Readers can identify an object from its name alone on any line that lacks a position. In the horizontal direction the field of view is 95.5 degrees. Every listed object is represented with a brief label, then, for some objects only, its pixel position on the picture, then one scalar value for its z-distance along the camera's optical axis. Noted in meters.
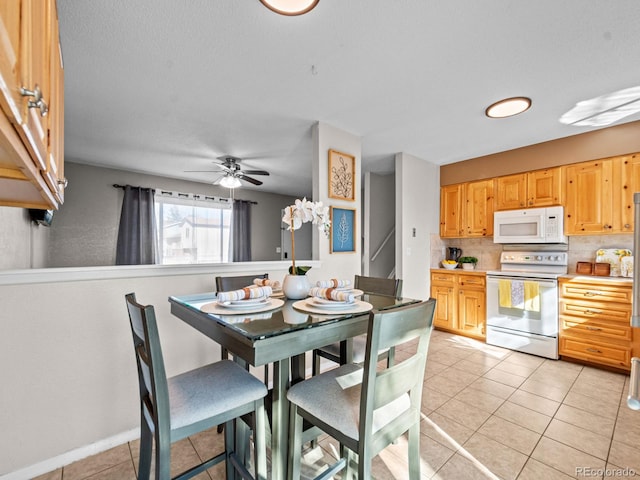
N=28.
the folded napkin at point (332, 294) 1.36
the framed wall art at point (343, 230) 2.97
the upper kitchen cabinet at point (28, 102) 0.52
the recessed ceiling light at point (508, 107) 2.40
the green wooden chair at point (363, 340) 1.77
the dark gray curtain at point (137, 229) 4.48
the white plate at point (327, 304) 1.33
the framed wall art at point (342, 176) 2.92
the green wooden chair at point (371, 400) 0.97
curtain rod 4.50
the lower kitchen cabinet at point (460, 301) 3.65
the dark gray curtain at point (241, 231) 5.82
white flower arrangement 1.57
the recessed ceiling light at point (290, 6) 1.43
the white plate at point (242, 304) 1.30
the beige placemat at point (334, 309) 1.27
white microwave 3.28
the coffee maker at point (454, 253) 4.38
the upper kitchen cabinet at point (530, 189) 3.35
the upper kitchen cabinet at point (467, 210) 3.90
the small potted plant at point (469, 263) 4.13
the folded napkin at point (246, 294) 1.31
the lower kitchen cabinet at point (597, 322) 2.67
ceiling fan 4.03
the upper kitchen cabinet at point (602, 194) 2.88
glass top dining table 0.98
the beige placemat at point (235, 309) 1.24
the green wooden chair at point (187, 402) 0.97
